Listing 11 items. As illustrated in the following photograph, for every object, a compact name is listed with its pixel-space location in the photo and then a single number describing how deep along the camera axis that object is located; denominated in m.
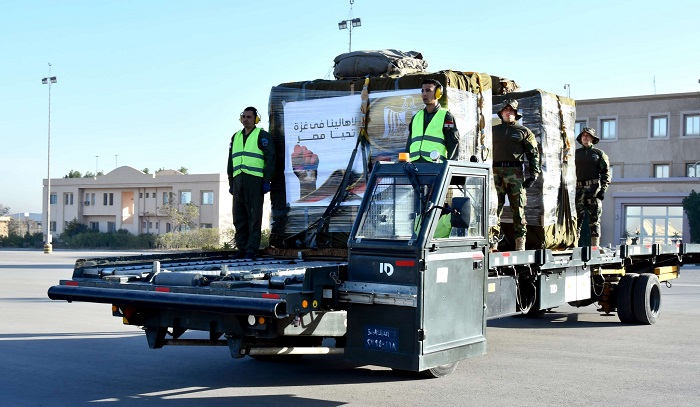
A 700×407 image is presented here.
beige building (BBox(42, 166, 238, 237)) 70.88
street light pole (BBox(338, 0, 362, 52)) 31.07
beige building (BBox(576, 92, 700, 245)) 46.88
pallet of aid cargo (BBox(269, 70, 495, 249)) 9.27
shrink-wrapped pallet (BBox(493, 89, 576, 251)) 11.14
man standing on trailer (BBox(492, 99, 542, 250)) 10.50
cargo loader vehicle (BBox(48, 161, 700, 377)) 6.78
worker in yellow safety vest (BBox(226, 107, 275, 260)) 9.98
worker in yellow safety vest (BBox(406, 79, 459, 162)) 8.60
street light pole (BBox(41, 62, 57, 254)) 50.88
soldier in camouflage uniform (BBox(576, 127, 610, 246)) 13.48
